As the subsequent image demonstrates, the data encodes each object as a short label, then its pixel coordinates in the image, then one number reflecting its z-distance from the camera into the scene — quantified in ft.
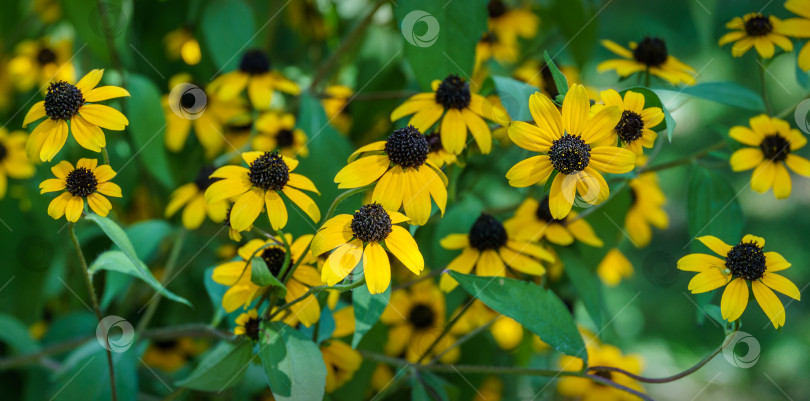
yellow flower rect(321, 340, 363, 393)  2.79
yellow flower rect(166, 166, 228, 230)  3.18
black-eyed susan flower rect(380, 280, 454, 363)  3.60
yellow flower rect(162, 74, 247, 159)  3.72
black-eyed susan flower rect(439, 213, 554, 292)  2.64
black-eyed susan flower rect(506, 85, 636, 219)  2.06
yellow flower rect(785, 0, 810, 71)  2.70
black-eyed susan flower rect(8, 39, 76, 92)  4.23
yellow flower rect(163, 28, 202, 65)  3.74
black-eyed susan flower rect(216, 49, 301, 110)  3.53
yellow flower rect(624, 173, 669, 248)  3.55
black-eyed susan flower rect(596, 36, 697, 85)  2.90
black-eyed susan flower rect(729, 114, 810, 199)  2.65
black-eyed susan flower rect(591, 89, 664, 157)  2.11
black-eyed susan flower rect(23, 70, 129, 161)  2.20
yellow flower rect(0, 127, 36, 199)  3.79
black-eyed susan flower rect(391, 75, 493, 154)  2.58
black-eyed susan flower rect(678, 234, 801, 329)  2.20
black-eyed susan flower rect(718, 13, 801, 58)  2.73
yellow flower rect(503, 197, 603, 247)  2.79
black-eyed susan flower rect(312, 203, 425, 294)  2.02
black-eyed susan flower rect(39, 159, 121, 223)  2.15
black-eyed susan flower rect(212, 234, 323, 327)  2.25
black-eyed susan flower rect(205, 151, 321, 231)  2.18
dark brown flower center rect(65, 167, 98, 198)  2.16
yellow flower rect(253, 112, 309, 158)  3.69
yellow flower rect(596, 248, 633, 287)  3.87
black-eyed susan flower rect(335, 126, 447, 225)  2.14
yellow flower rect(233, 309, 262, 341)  2.32
